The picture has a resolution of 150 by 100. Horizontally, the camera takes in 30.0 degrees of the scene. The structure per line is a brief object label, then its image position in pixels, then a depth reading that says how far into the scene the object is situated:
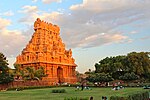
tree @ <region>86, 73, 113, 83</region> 65.69
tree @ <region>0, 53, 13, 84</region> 57.28
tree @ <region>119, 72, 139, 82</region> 67.44
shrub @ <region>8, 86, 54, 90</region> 55.84
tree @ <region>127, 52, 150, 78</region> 71.50
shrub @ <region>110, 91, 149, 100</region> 16.98
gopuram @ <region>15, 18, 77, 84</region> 86.51
